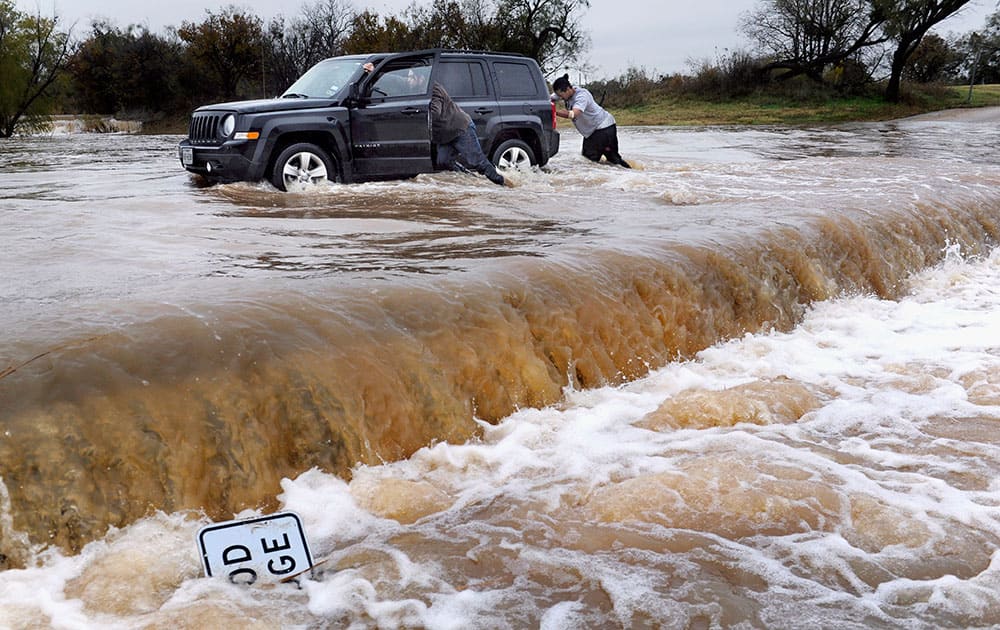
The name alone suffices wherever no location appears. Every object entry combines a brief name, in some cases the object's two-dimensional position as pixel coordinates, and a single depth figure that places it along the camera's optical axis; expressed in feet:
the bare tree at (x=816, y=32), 143.02
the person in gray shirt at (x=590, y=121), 43.57
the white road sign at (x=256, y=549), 9.95
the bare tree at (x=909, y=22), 134.62
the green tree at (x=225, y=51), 175.11
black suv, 32.53
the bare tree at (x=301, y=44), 181.98
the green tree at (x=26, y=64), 129.08
